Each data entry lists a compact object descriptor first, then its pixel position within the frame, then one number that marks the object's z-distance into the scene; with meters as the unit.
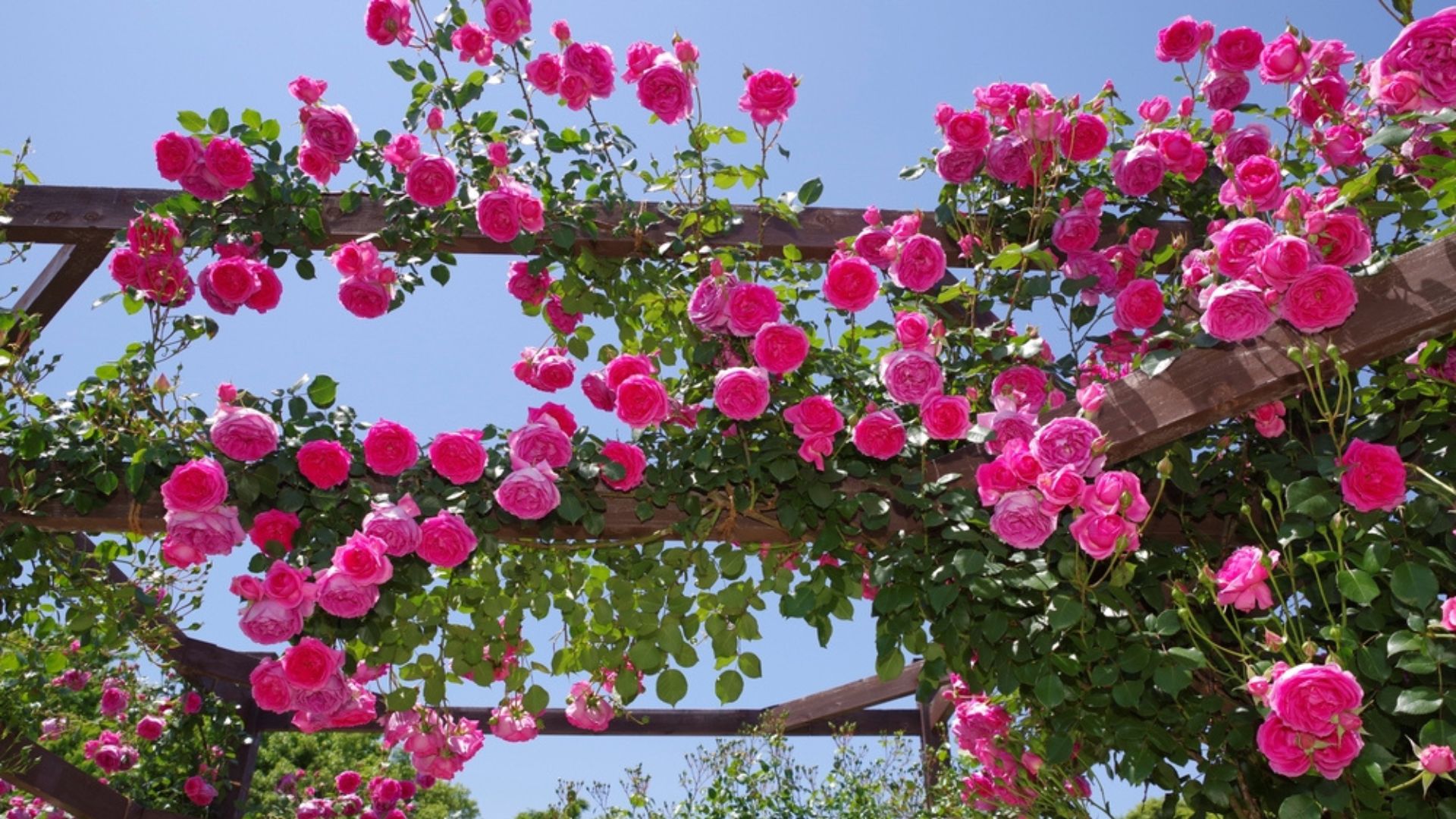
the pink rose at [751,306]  2.35
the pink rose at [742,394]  2.28
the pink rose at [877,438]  2.31
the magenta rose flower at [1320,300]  1.94
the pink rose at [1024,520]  2.07
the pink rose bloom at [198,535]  2.33
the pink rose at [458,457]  2.32
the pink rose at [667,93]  2.63
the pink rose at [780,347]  2.31
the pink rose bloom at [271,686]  2.31
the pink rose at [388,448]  2.32
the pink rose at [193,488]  2.30
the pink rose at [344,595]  2.24
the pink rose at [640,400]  2.27
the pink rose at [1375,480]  1.98
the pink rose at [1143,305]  2.47
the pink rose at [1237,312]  2.01
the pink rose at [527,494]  2.27
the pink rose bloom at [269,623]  2.27
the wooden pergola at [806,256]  2.02
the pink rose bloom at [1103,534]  1.96
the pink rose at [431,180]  2.74
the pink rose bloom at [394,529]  2.27
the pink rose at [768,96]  2.60
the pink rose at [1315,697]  1.75
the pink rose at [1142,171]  2.78
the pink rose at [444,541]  2.30
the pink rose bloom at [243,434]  2.36
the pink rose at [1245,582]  1.88
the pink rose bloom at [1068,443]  2.02
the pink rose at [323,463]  2.38
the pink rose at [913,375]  2.29
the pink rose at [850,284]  2.37
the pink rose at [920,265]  2.49
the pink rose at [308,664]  2.31
